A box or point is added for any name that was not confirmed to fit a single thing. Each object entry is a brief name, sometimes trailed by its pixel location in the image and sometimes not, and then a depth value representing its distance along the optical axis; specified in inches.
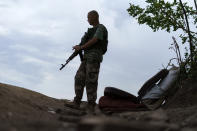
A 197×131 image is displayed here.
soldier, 303.9
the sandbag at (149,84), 344.5
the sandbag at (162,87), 340.2
